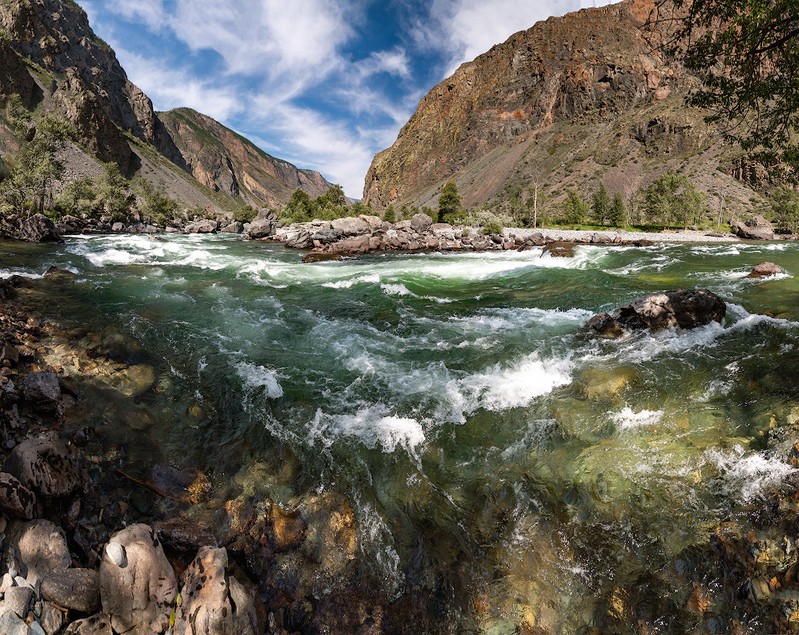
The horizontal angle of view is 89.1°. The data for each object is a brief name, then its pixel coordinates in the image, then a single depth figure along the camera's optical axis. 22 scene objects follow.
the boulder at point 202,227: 70.12
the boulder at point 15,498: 4.75
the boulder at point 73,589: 4.20
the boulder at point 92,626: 4.07
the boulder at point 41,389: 7.24
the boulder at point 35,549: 4.33
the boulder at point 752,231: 52.88
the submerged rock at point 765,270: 20.32
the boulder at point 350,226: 50.91
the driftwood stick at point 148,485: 6.19
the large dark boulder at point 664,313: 11.65
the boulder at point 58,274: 18.59
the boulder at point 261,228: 56.02
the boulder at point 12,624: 3.71
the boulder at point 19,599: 3.90
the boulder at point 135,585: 4.30
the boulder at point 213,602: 4.28
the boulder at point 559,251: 32.03
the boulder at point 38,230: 35.25
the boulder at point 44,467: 5.24
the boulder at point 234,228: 74.26
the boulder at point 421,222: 59.49
